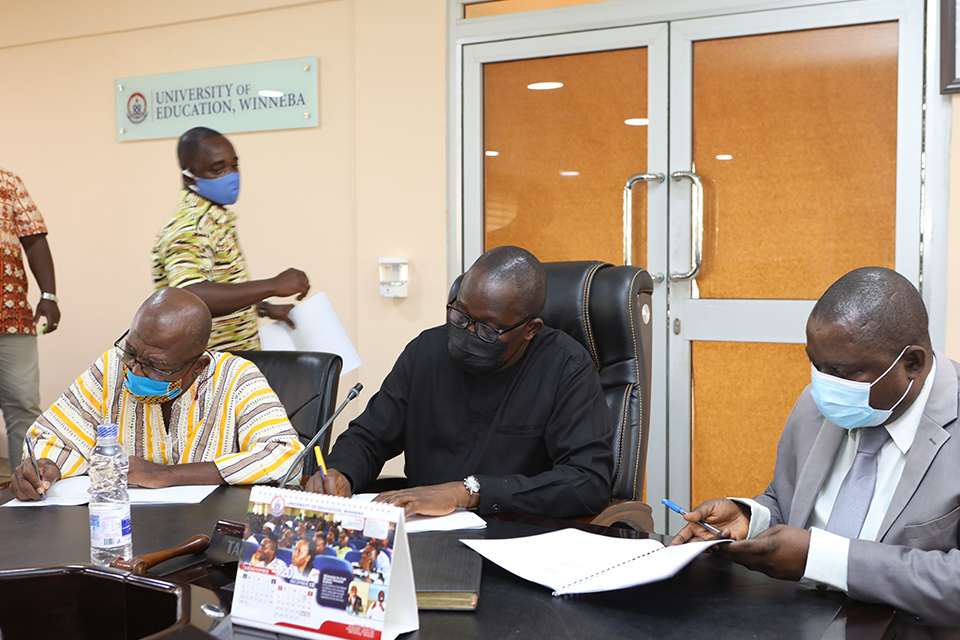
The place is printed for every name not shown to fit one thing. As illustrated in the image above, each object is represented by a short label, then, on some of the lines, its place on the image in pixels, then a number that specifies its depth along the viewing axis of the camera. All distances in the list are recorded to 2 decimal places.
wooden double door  3.12
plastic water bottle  1.22
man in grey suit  1.13
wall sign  4.02
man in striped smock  1.76
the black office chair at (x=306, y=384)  2.10
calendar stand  0.96
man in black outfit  1.78
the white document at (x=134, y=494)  1.59
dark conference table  1.01
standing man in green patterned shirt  2.60
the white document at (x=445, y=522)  1.43
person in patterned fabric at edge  3.37
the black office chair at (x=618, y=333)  2.03
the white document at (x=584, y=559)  1.11
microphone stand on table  1.38
